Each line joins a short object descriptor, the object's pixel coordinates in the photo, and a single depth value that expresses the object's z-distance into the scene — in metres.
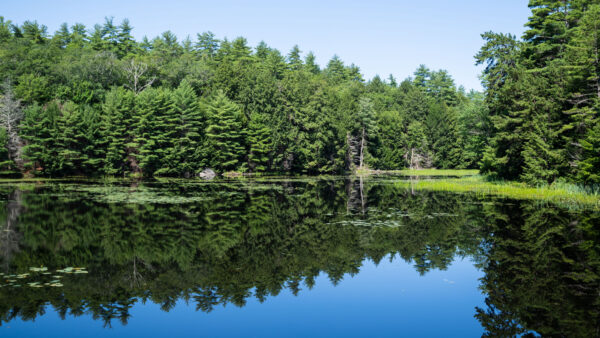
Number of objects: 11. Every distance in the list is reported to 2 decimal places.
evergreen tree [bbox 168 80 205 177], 53.69
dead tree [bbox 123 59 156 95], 61.74
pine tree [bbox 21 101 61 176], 45.84
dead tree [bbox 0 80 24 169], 46.38
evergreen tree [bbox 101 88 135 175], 50.09
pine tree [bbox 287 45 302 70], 97.12
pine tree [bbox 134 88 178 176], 51.38
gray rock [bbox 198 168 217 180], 53.25
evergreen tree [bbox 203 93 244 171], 56.16
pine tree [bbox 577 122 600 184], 25.17
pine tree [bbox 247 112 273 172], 58.72
